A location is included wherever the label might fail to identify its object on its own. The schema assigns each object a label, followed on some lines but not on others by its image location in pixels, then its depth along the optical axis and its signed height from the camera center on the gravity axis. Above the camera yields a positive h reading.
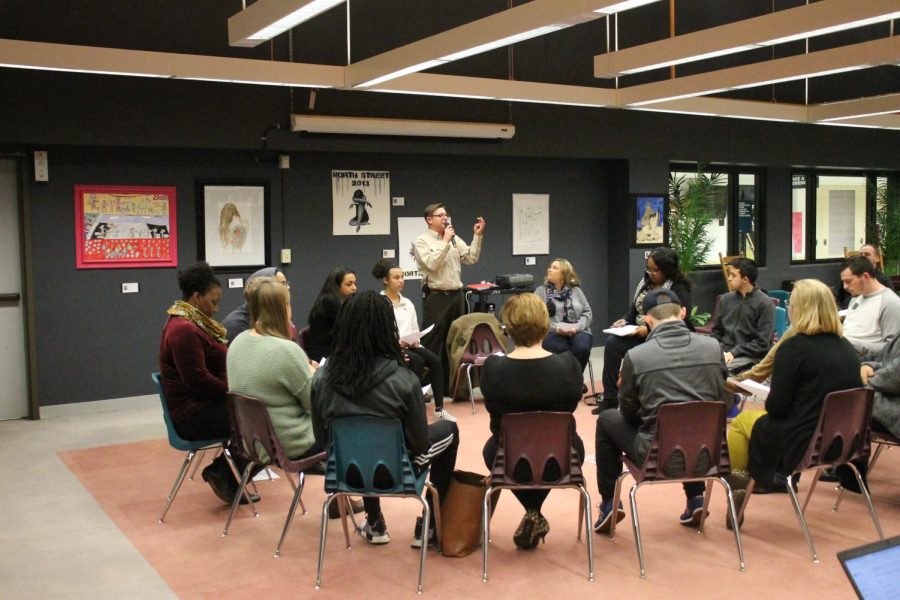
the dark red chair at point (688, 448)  4.12 -0.96
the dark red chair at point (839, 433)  4.27 -0.94
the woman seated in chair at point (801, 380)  4.31 -0.69
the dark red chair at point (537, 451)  4.06 -0.95
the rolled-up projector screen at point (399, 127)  8.16 +0.99
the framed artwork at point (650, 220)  10.37 +0.14
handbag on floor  4.35 -1.30
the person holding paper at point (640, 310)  7.03 -0.60
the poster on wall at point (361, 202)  8.76 +0.32
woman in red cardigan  4.92 -0.71
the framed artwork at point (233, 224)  8.10 +0.11
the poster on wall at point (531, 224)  9.88 +0.10
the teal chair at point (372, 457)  3.97 -0.94
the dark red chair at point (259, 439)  4.36 -0.96
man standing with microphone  7.89 -0.31
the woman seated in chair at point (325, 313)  6.27 -0.51
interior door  7.41 -0.56
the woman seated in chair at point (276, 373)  4.51 -0.65
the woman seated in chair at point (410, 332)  7.08 -0.74
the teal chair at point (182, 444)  4.93 -1.08
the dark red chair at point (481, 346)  7.88 -0.95
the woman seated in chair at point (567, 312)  7.80 -0.65
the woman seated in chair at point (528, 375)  4.18 -0.63
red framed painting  7.61 +0.09
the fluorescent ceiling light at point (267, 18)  4.83 +1.19
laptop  1.41 -0.51
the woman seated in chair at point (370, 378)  4.01 -0.61
